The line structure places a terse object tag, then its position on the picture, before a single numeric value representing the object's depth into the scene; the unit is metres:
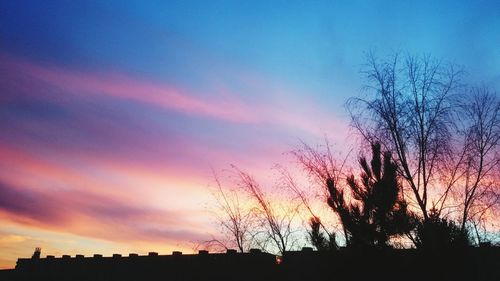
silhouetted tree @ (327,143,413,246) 16.97
